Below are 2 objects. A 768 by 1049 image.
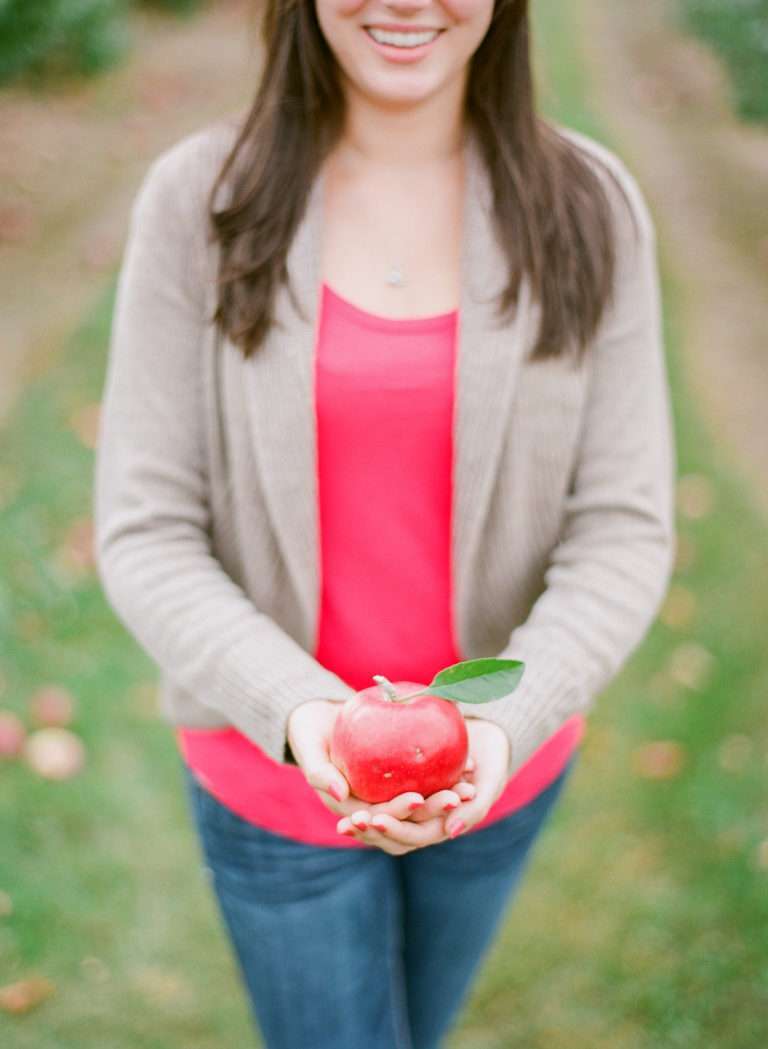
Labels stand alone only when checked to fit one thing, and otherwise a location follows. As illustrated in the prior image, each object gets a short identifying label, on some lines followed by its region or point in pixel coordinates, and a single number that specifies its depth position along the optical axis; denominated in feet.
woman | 5.03
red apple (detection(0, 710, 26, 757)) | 10.48
